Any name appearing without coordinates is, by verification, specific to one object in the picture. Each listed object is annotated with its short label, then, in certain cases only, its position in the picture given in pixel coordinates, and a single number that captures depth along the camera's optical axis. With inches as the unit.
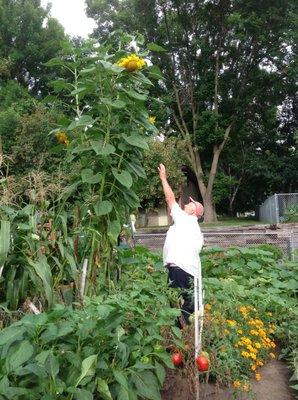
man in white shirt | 167.3
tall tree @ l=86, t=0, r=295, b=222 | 927.0
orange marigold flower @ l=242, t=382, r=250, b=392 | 115.0
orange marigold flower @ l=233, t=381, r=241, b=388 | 115.6
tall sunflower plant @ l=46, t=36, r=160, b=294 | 134.3
